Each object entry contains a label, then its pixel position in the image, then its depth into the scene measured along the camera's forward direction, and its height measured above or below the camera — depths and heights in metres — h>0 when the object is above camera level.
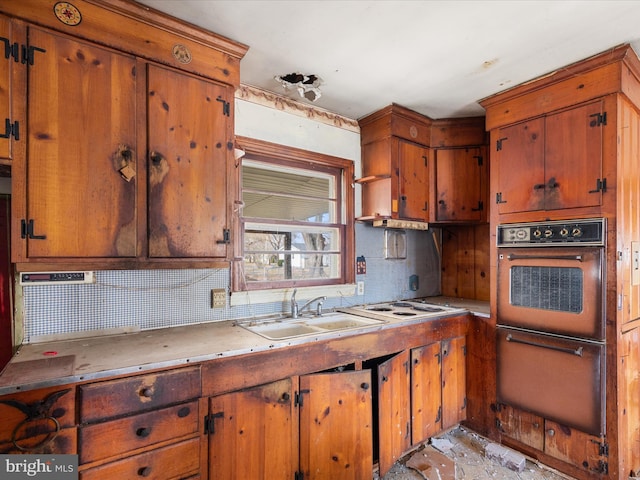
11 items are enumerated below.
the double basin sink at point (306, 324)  2.21 -0.56
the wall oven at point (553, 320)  2.12 -0.53
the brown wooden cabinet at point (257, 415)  1.32 -0.82
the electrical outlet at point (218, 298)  2.25 -0.37
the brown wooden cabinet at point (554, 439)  2.12 -1.30
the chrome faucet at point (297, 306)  2.50 -0.47
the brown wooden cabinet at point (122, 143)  1.47 +0.46
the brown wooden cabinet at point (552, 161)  2.15 +0.53
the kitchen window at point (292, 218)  2.53 +0.18
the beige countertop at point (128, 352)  1.32 -0.51
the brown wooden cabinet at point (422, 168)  2.87 +0.63
